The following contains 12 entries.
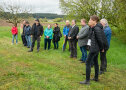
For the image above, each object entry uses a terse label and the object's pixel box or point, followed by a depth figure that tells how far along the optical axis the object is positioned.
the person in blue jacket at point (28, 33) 10.48
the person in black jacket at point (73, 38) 7.67
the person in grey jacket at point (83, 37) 6.69
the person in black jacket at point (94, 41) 4.18
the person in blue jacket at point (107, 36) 5.70
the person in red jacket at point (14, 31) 11.81
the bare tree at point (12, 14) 31.70
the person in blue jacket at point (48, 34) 9.64
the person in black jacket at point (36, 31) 9.15
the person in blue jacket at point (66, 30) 9.20
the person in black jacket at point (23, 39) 11.44
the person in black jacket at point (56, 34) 10.08
